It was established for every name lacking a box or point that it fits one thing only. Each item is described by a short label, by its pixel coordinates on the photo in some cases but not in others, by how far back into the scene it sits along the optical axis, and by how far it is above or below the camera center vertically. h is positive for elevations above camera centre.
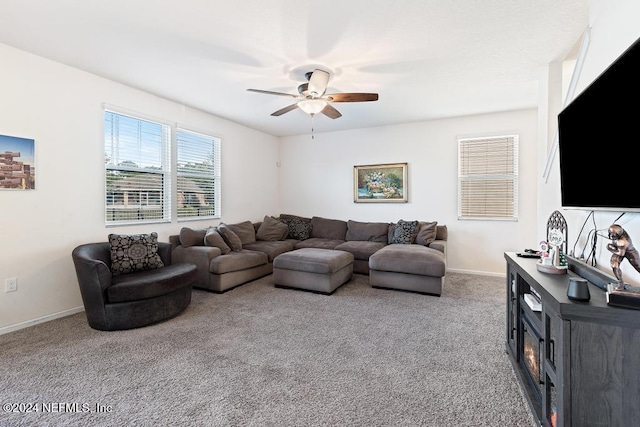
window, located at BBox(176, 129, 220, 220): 4.47 +0.57
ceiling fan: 3.07 +1.21
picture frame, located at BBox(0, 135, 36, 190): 2.72 +0.44
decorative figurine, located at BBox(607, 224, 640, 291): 1.24 -0.16
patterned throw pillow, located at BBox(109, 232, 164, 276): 3.12 -0.45
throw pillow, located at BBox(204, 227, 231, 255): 4.15 -0.41
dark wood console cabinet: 1.14 -0.59
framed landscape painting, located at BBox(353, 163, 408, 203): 5.42 +0.53
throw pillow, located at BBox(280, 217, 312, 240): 5.78 -0.34
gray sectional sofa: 3.85 -0.54
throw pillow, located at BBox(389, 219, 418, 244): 4.80 -0.33
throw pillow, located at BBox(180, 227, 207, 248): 4.12 -0.36
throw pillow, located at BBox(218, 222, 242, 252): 4.43 -0.40
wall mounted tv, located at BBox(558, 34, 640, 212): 1.32 +0.37
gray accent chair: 2.69 -0.77
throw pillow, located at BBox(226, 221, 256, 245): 5.03 -0.33
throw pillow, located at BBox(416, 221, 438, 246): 4.63 -0.34
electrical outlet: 2.75 -0.68
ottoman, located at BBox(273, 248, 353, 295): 3.83 -0.77
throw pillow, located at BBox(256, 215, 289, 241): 5.50 -0.34
